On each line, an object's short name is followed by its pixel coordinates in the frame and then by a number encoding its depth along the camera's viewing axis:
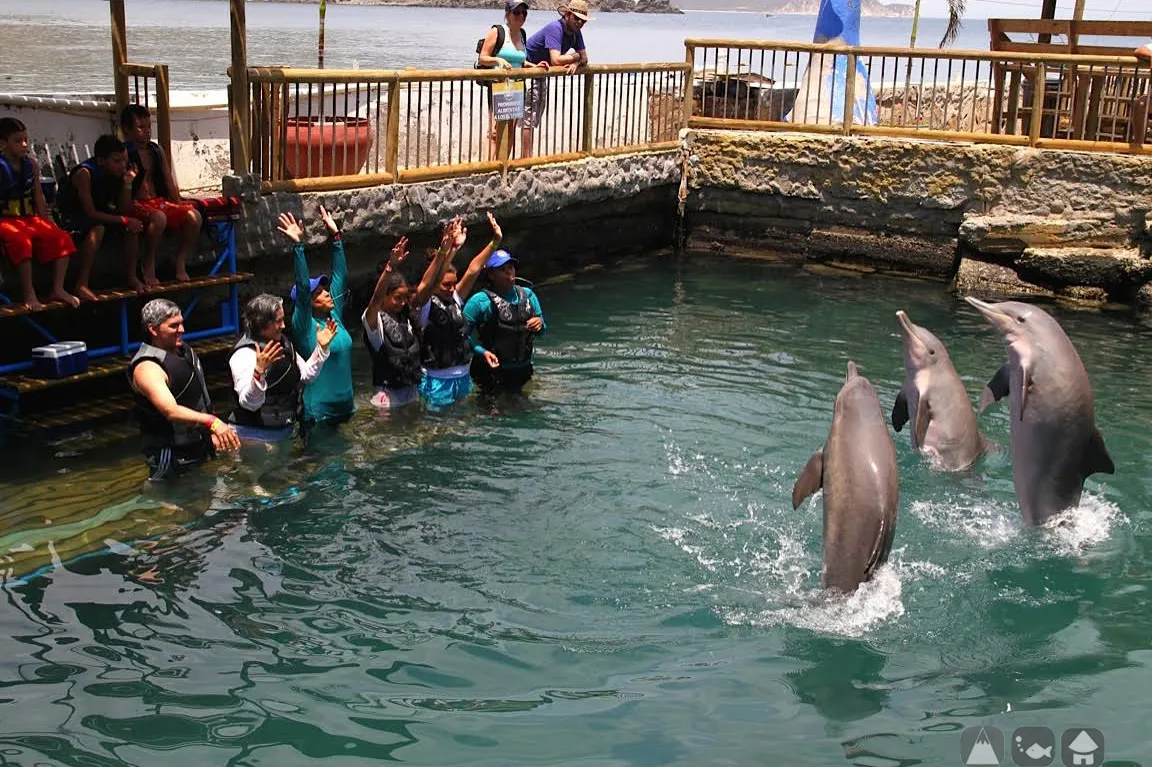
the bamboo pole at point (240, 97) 11.07
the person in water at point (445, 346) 10.41
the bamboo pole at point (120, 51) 12.13
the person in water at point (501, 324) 10.77
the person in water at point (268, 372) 8.73
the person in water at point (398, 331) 10.02
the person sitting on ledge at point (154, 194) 10.52
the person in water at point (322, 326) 9.39
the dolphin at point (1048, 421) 8.00
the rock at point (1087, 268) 15.42
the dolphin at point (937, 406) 9.16
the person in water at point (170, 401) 8.09
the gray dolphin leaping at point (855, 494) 6.71
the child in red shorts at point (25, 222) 9.42
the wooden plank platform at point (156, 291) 9.38
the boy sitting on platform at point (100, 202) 9.98
